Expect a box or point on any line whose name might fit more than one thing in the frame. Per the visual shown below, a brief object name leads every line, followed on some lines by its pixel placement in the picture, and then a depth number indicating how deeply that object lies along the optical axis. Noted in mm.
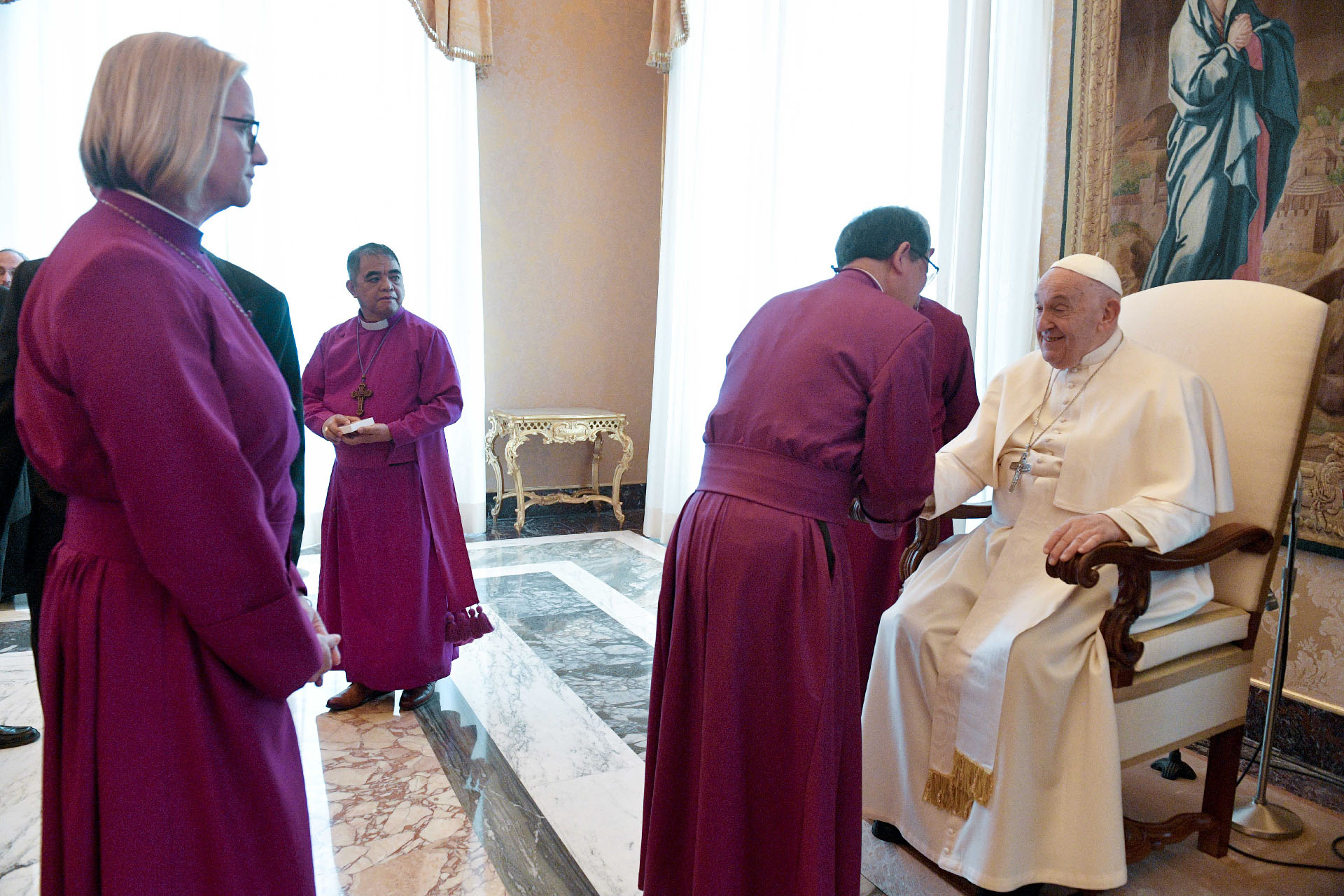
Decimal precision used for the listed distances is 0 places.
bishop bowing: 1805
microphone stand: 2613
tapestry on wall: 2703
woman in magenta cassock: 1179
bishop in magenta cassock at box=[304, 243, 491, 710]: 3408
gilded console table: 6637
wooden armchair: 2240
